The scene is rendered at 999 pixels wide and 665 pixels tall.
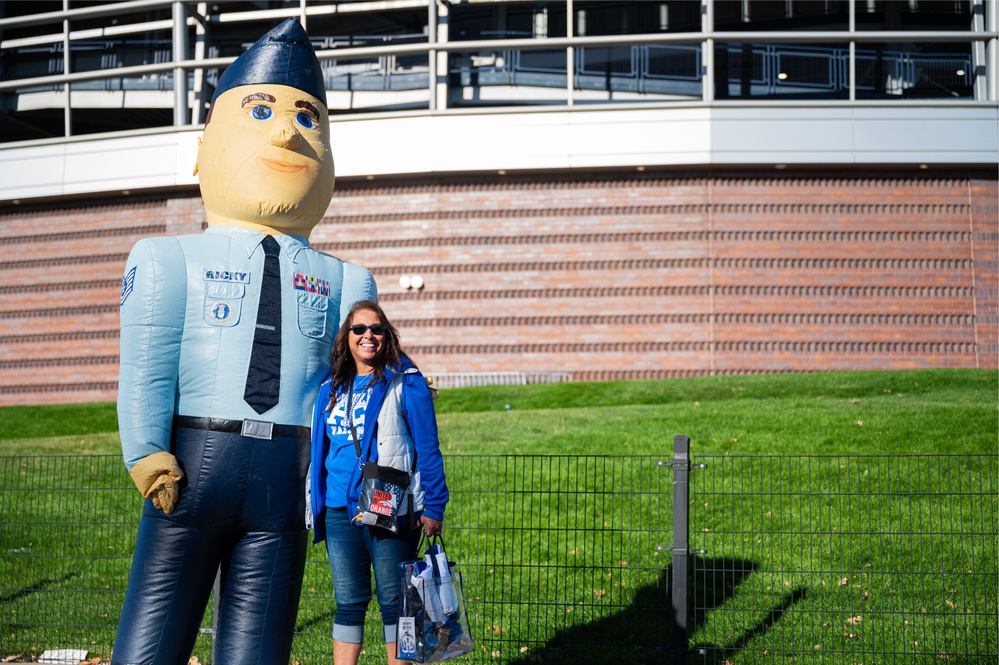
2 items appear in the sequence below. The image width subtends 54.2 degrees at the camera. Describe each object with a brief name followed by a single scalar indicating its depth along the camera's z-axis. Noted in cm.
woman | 411
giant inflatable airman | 359
